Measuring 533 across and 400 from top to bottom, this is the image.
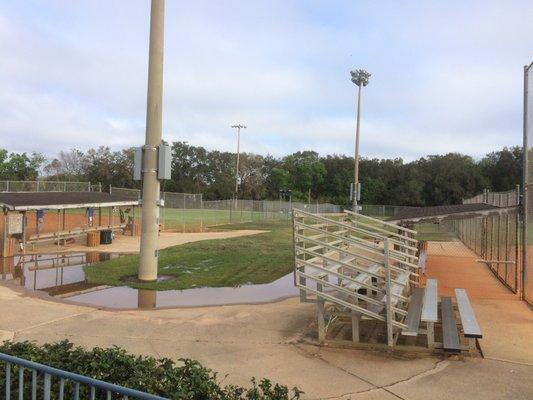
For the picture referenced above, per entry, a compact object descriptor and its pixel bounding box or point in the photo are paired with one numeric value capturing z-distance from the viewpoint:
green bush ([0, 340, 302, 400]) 3.58
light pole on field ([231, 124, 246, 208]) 82.81
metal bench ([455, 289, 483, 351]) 5.89
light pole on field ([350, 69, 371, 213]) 32.03
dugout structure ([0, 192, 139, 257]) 17.05
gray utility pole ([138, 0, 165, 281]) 12.65
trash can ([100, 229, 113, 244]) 22.76
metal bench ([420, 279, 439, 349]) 6.23
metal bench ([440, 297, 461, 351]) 6.21
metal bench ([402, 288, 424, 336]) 6.23
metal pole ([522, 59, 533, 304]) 9.76
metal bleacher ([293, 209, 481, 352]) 6.35
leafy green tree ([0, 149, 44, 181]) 80.75
